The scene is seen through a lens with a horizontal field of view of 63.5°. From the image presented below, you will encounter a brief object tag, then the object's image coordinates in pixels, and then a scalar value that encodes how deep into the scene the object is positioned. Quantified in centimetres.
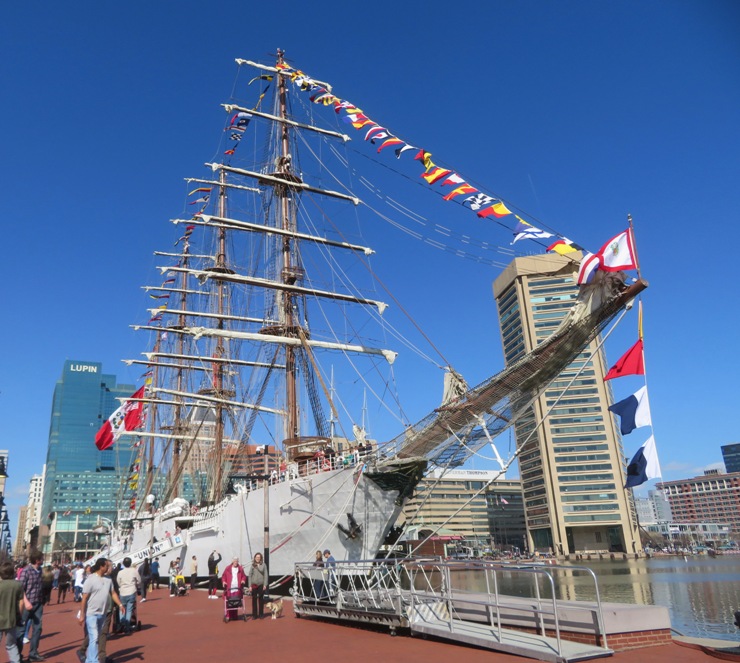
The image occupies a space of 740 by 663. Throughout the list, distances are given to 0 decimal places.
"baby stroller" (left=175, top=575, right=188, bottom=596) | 2088
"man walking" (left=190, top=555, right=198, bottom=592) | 2132
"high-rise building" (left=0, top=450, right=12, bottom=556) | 6806
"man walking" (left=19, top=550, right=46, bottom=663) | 916
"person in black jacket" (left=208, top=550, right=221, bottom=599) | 1964
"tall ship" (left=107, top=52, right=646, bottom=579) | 1775
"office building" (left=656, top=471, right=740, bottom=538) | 17685
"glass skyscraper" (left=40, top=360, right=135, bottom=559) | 16775
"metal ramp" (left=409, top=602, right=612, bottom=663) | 785
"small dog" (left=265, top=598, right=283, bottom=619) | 1339
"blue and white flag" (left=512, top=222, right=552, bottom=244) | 1600
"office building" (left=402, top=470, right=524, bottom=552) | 13638
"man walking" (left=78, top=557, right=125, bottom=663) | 789
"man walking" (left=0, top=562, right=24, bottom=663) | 770
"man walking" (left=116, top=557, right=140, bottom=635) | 1140
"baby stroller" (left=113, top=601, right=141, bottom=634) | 1161
